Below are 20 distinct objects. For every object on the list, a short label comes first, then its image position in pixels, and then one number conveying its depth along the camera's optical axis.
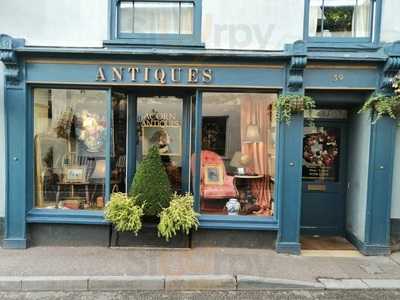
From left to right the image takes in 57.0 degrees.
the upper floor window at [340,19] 6.02
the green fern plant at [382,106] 5.59
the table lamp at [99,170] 6.28
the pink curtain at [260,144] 6.21
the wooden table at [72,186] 6.38
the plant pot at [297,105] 5.64
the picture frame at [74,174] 6.42
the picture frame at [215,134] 6.21
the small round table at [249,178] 6.43
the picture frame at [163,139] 6.50
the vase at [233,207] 6.31
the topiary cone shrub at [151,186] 5.73
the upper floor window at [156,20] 5.95
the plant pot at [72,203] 6.33
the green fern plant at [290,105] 5.66
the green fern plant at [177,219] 5.60
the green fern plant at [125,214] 5.60
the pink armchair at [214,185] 6.29
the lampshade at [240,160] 6.41
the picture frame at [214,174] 6.34
